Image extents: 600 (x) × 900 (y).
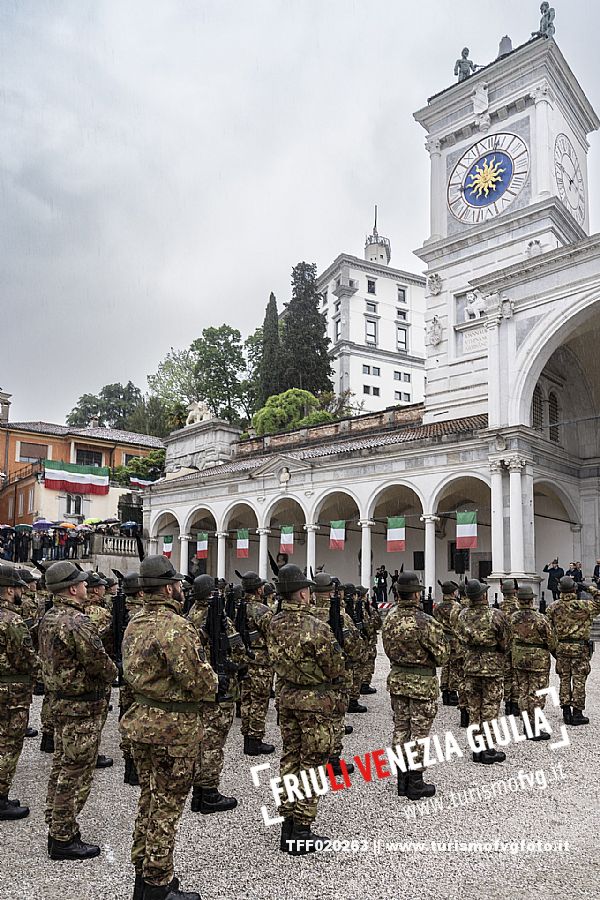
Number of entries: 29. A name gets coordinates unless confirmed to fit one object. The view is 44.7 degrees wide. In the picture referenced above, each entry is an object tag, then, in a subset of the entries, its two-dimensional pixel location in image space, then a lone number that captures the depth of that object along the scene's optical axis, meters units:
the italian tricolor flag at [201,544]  30.06
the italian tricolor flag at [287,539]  26.02
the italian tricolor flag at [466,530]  21.16
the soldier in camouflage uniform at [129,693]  5.99
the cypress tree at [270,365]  46.41
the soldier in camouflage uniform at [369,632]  11.32
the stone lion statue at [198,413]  39.91
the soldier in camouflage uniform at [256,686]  8.15
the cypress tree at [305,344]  46.72
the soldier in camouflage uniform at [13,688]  6.08
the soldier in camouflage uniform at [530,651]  8.91
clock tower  28.36
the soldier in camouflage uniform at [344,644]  6.83
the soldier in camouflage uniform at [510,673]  9.91
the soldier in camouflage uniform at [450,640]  10.20
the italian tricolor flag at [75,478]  38.00
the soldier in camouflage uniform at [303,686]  5.50
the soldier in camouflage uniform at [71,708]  5.16
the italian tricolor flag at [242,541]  28.30
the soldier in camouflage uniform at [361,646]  10.29
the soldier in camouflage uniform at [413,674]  6.59
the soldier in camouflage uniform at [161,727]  4.36
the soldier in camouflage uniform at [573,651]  9.64
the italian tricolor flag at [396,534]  23.17
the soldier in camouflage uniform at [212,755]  6.18
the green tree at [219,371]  51.31
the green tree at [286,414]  39.28
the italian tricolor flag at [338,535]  25.08
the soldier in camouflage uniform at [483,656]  8.15
